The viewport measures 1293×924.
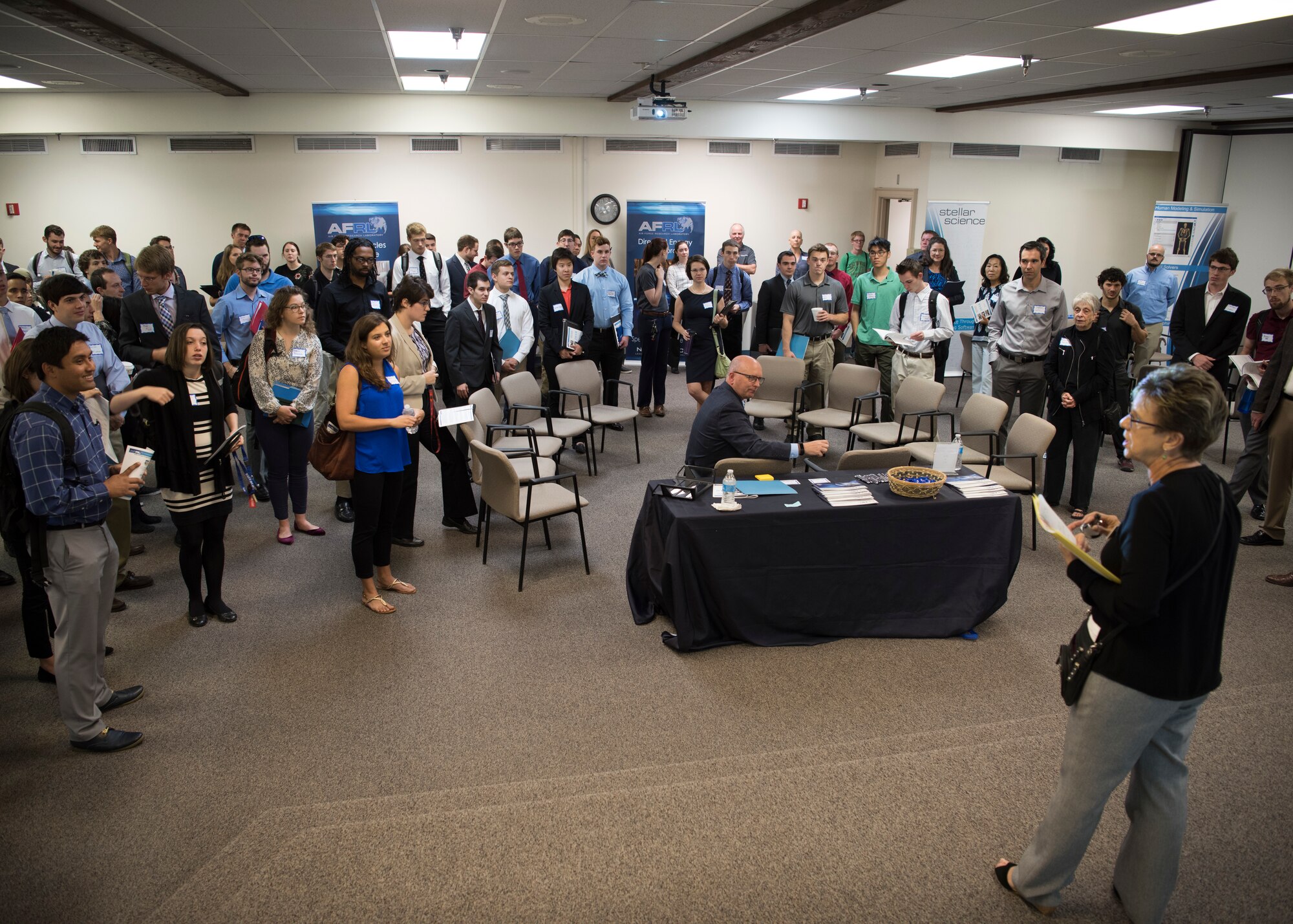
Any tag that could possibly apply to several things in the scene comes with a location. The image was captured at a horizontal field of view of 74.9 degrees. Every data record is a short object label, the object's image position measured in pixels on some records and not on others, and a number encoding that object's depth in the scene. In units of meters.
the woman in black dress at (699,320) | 7.91
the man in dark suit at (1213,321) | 6.72
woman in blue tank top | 4.21
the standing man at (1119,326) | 5.87
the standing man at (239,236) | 8.62
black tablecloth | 3.98
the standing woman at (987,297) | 8.56
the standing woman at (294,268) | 8.86
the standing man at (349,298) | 6.09
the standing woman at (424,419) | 4.99
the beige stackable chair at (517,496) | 4.70
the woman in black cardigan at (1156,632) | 2.09
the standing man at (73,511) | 2.95
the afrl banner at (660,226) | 11.19
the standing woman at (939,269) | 8.67
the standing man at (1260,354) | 5.54
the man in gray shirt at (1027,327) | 6.39
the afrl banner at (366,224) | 10.31
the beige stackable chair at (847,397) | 6.65
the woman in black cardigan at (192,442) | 3.98
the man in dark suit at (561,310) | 7.45
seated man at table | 4.74
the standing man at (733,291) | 8.45
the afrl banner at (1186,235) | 11.12
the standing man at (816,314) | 7.56
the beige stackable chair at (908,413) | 6.22
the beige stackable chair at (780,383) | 7.13
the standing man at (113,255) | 7.84
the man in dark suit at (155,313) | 5.25
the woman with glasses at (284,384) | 4.91
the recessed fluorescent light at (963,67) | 7.19
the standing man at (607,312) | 7.95
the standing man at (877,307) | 7.54
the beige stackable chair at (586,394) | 6.71
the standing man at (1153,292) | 8.84
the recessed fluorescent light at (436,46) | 6.45
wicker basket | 4.10
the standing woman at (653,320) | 8.49
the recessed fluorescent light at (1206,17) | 5.15
